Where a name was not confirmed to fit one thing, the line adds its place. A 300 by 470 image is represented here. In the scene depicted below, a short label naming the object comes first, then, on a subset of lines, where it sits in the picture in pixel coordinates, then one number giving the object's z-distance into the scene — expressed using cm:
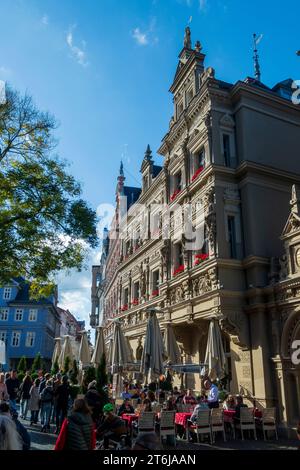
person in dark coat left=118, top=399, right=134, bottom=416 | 1249
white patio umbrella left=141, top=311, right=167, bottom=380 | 1490
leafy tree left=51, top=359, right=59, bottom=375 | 2956
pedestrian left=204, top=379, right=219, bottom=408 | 1320
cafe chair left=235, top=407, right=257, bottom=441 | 1260
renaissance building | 1527
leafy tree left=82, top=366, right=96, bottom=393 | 1864
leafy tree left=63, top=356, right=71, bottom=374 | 2870
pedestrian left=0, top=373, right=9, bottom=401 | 1159
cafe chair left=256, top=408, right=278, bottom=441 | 1279
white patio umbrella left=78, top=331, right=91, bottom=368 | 2302
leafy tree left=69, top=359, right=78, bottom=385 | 2495
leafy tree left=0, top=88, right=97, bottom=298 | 1520
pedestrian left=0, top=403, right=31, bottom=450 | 712
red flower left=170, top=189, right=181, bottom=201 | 2269
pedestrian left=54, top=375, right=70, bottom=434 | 1370
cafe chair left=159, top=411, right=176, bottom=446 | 1120
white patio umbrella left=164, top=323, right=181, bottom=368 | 1669
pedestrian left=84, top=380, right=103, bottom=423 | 1046
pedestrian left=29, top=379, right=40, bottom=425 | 1514
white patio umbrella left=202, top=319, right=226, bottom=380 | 1406
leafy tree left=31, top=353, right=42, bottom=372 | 3608
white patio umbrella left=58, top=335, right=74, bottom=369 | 2623
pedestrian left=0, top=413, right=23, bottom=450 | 486
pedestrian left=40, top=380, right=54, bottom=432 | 1356
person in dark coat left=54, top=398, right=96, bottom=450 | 562
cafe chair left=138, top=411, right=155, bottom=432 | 1081
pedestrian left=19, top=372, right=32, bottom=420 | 1716
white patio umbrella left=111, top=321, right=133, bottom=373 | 1805
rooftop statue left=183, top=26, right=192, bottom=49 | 2439
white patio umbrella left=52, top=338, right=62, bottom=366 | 3098
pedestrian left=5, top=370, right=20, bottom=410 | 1589
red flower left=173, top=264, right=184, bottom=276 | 2060
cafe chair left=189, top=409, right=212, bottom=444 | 1169
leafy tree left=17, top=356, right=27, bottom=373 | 3690
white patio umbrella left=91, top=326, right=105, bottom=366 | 1908
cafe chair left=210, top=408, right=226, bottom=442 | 1208
